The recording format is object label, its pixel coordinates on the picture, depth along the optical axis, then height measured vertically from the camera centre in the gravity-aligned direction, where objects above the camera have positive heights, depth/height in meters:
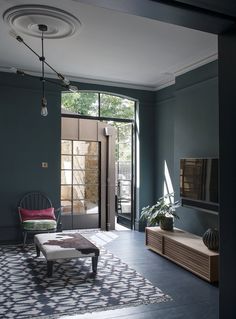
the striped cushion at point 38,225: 5.00 -0.86
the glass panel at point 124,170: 6.89 +0.00
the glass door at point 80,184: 6.39 -0.28
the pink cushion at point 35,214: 5.28 -0.74
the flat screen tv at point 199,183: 4.26 -0.18
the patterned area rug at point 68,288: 2.90 -1.25
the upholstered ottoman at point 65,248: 3.65 -0.92
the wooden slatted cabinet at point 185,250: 3.62 -1.04
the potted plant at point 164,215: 4.89 -0.70
